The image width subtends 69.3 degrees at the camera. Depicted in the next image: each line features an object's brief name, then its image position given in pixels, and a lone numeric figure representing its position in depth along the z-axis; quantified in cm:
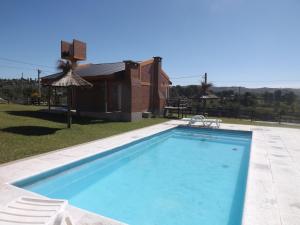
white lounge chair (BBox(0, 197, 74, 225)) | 244
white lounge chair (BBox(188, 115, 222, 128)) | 1428
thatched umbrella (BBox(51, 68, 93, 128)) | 1016
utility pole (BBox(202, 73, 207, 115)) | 2064
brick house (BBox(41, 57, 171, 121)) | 1508
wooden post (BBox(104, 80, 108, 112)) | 1515
